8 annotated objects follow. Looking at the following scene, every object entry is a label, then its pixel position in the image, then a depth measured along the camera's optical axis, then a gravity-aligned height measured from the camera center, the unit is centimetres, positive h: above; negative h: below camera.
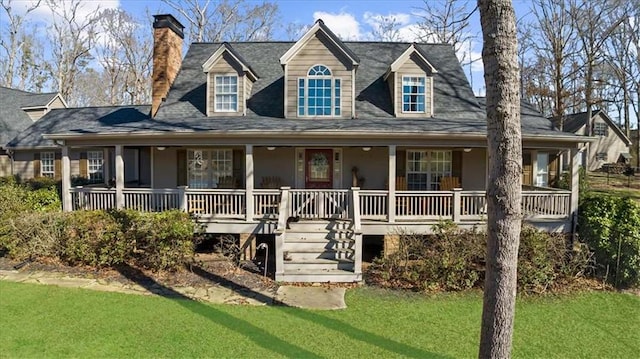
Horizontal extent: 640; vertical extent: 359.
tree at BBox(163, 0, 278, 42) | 3103 +1252
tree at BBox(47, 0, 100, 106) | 3719 +1147
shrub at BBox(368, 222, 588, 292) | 838 -219
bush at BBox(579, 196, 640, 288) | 860 -171
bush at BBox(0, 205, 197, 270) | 933 -181
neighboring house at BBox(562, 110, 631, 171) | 3650 +232
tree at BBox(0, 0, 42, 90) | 3628 +1141
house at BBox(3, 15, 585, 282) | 1052 +67
